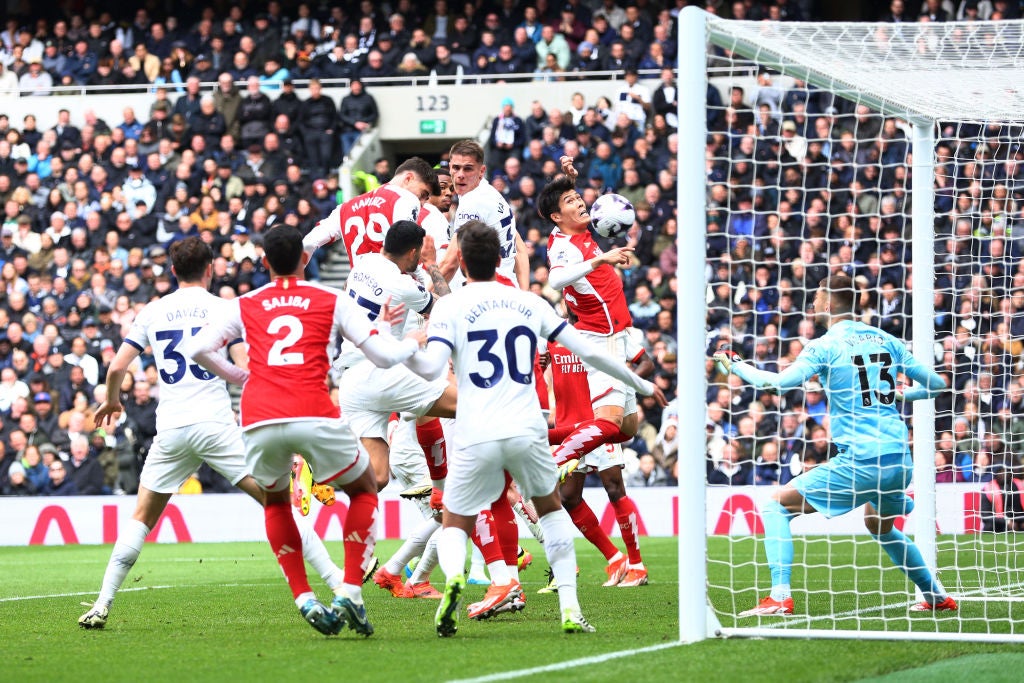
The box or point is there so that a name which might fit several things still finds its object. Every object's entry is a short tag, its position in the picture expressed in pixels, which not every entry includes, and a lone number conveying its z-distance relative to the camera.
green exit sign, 45.78
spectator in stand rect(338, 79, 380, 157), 44.78
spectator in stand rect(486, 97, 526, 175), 41.59
